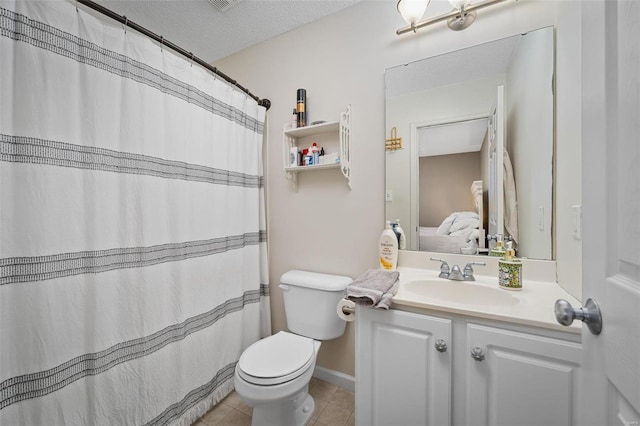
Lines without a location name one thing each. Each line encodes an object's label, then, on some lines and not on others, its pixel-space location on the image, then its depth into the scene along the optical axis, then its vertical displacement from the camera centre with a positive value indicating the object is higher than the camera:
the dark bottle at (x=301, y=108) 1.75 +0.68
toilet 1.15 -0.72
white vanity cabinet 0.82 -0.57
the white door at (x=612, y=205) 0.40 +0.00
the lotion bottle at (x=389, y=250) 1.42 -0.22
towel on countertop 1.03 -0.33
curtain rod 1.00 +0.81
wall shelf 1.59 +0.47
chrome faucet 1.25 -0.31
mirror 1.22 +0.32
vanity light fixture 1.27 +0.98
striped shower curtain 0.87 -0.06
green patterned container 1.12 -0.28
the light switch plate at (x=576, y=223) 0.95 -0.05
